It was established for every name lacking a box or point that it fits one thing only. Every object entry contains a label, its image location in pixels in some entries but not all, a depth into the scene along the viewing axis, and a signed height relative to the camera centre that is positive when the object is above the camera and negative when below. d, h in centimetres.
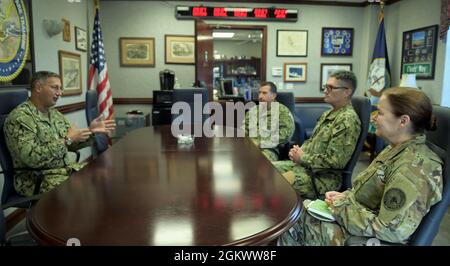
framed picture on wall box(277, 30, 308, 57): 577 +73
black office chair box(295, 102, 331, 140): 539 -43
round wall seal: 266 +38
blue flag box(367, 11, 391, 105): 529 +29
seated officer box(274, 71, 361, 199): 218 -37
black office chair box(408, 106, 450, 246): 129 -43
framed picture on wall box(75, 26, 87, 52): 455 +62
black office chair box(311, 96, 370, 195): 220 -40
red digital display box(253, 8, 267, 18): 558 +120
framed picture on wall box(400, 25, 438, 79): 438 +48
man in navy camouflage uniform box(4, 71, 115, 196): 211 -34
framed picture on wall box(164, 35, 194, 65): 562 +60
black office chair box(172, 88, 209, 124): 384 -13
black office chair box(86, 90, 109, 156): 303 -30
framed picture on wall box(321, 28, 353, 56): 585 +76
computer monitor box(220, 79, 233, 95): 659 -2
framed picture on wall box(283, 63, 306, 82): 588 +24
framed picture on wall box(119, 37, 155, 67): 557 +54
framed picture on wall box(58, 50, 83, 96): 407 +16
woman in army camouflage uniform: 125 -39
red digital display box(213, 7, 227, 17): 551 +118
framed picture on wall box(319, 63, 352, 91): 593 +32
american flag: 493 +18
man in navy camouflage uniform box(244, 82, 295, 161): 307 -35
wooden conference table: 108 -46
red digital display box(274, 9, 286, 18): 561 +119
